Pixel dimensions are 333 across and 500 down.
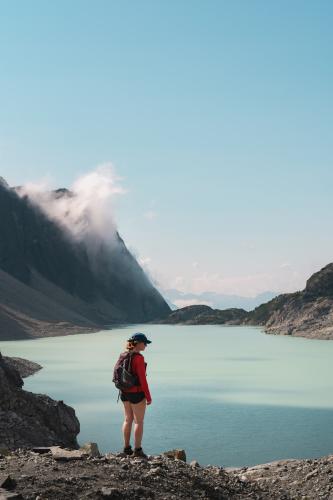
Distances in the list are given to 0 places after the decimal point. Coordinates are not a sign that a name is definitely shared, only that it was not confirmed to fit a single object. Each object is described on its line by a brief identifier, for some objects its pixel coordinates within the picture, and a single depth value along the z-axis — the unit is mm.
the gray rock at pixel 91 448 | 15602
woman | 12492
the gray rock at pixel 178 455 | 16203
